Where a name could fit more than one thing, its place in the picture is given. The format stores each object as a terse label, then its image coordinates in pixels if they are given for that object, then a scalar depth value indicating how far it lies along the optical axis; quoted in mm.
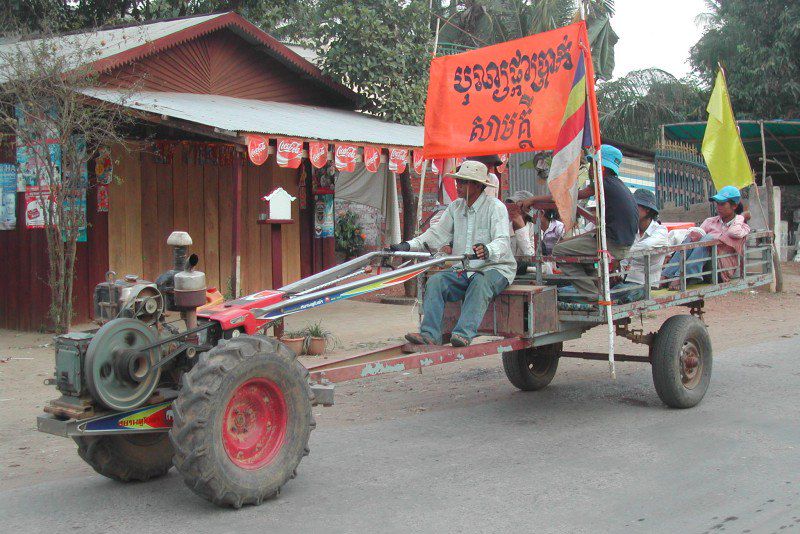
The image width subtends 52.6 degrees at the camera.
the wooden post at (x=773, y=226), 14836
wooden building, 11109
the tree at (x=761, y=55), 22031
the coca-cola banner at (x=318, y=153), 11125
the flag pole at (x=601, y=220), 6062
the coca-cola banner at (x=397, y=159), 12391
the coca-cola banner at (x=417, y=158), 12688
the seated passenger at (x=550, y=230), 8375
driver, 5957
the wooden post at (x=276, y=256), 11031
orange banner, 6562
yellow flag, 9891
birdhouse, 11219
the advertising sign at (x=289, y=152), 10741
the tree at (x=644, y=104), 26844
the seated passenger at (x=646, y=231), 7255
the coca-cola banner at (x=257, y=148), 10266
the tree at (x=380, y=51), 14555
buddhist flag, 6129
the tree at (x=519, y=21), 25672
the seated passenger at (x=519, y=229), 7691
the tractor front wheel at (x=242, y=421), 4270
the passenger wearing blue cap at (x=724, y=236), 7543
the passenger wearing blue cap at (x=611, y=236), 6559
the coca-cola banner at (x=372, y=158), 12000
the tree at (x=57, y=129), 9570
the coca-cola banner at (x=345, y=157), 11539
